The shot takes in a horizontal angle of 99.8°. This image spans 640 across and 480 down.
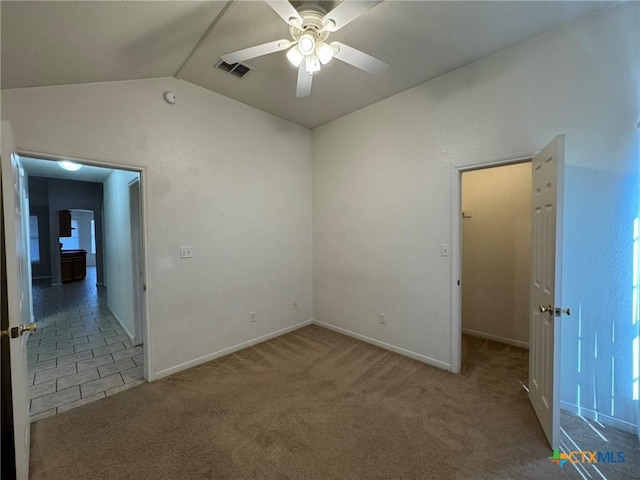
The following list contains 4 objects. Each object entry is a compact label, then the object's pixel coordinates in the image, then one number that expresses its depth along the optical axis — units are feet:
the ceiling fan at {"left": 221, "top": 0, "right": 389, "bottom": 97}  4.62
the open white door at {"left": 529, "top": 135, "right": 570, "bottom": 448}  5.53
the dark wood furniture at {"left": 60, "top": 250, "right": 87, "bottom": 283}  25.86
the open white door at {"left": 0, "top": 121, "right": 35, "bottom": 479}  4.50
